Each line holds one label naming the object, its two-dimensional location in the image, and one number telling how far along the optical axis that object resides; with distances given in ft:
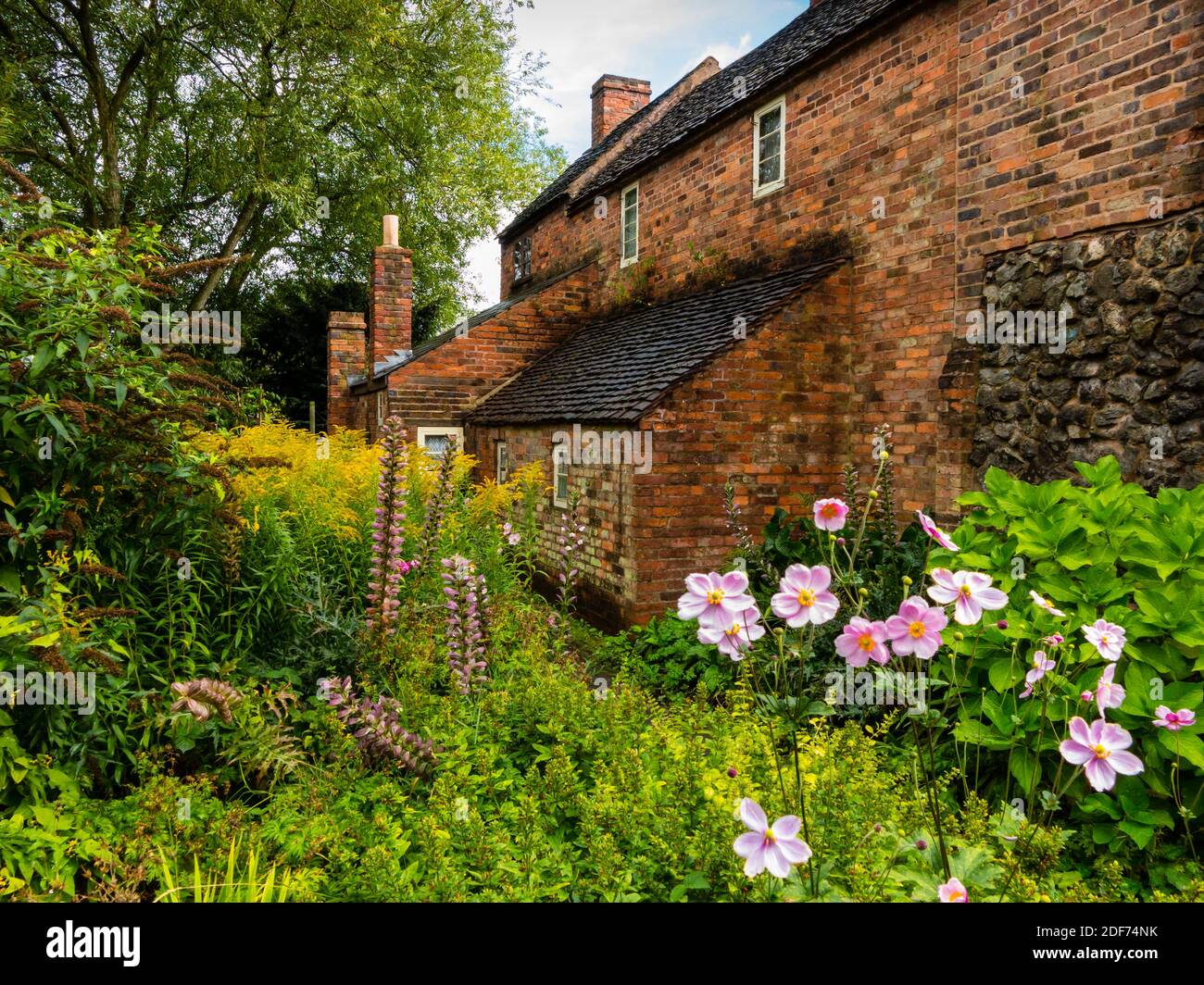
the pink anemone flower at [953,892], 6.36
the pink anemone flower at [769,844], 5.97
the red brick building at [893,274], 18.35
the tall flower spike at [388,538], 15.12
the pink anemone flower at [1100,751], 6.97
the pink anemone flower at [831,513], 8.00
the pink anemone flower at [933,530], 7.71
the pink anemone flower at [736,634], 6.99
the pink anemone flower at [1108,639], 8.11
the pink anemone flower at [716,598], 6.90
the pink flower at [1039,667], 8.03
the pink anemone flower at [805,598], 6.79
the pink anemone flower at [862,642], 6.82
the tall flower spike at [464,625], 14.49
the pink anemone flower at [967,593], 6.94
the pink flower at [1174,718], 8.98
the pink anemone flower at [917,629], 6.65
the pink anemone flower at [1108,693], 7.29
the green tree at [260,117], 53.62
